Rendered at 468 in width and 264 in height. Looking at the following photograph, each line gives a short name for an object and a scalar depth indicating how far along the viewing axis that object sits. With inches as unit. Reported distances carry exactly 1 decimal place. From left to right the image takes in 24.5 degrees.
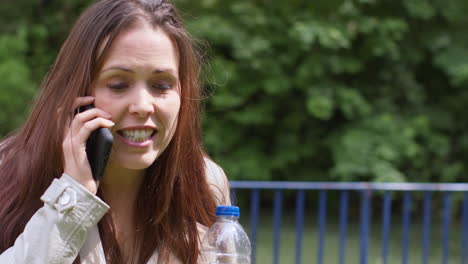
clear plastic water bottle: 54.3
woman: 49.7
